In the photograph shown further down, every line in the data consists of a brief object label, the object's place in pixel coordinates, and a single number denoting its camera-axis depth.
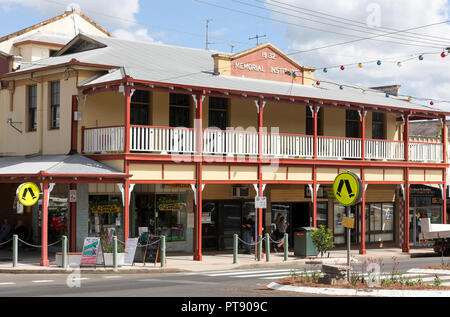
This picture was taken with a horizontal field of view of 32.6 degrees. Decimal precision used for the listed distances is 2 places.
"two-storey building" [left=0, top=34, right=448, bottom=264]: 26.33
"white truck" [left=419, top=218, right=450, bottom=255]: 30.53
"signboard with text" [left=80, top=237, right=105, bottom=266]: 23.22
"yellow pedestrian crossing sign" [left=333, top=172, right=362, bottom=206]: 15.94
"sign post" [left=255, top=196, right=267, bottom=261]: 26.95
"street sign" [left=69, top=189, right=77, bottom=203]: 26.70
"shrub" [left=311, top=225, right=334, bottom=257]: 27.50
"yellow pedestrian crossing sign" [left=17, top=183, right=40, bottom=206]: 22.92
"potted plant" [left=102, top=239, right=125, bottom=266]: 23.36
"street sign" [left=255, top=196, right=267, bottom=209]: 26.97
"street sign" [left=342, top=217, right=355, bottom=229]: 16.02
